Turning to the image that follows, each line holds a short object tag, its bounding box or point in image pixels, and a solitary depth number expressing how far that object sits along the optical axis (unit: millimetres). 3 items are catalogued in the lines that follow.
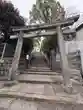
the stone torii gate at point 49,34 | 2301
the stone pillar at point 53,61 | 4091
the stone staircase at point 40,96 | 1591
